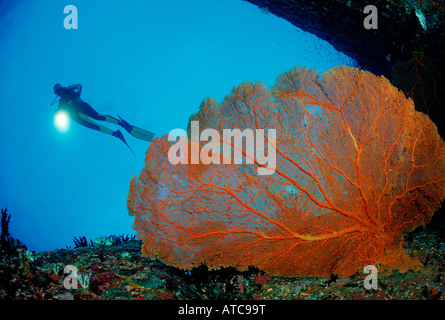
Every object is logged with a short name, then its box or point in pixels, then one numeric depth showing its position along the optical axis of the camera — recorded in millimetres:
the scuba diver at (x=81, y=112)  13406
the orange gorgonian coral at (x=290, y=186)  3033
